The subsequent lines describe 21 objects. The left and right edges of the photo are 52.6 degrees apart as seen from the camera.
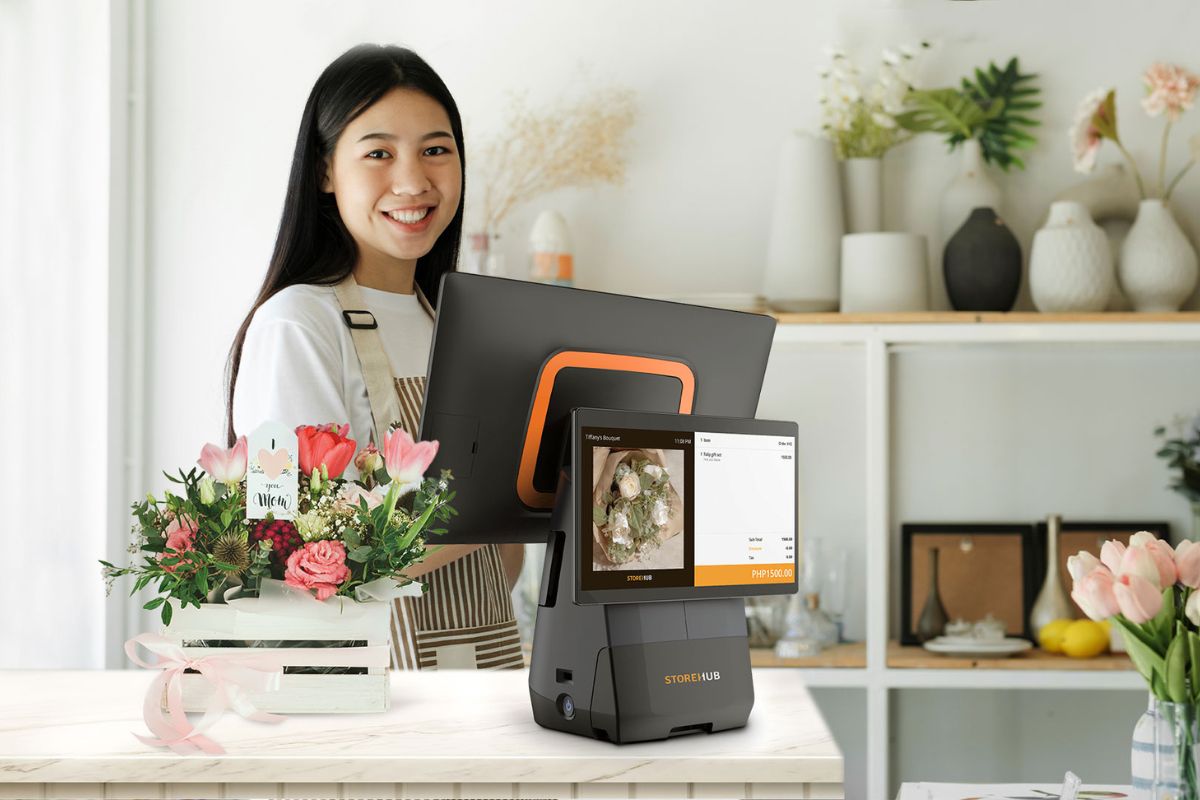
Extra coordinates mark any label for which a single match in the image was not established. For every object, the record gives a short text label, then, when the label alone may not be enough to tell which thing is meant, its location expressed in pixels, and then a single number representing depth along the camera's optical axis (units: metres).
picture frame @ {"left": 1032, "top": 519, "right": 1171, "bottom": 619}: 3.04
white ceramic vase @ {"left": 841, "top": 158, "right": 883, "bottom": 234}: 3.11
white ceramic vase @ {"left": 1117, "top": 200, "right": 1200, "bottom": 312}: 2.91
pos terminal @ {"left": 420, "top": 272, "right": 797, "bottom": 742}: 1.09
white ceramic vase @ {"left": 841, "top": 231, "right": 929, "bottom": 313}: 2.95
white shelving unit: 2.81
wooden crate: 1.12
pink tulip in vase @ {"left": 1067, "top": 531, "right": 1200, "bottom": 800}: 1.32
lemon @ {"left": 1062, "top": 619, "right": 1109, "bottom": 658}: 2.83
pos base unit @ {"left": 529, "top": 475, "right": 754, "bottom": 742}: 1.09
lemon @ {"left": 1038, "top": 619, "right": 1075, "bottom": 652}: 2.89
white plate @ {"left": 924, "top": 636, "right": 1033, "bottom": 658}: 2.86
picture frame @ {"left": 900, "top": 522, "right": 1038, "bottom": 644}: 3.06
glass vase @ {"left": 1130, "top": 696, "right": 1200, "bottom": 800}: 1.31
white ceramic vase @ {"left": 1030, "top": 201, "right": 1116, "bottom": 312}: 2.90
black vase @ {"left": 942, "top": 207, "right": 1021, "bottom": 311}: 2.94
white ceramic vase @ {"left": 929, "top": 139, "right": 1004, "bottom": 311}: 3.04
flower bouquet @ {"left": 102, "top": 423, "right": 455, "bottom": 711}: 1.11
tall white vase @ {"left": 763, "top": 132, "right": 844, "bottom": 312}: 3.02
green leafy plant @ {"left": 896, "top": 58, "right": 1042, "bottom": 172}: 3.10
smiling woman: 1.63
